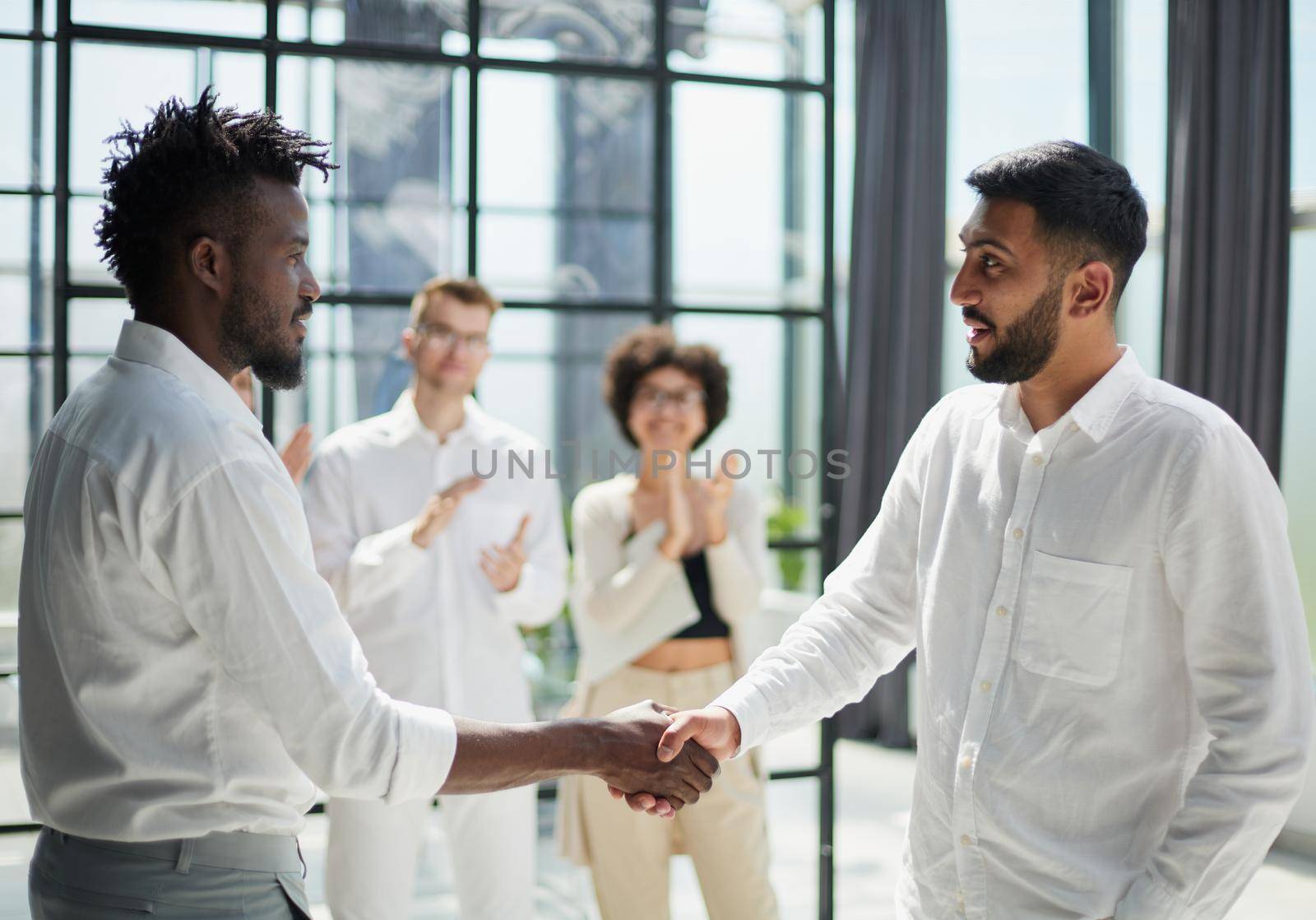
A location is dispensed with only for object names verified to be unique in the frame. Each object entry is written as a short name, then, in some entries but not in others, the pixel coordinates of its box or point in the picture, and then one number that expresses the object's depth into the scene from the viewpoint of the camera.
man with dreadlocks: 1.37
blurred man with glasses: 2.73
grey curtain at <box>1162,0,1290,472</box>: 4.71
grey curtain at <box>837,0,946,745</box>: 5.64
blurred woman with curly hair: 2.79
